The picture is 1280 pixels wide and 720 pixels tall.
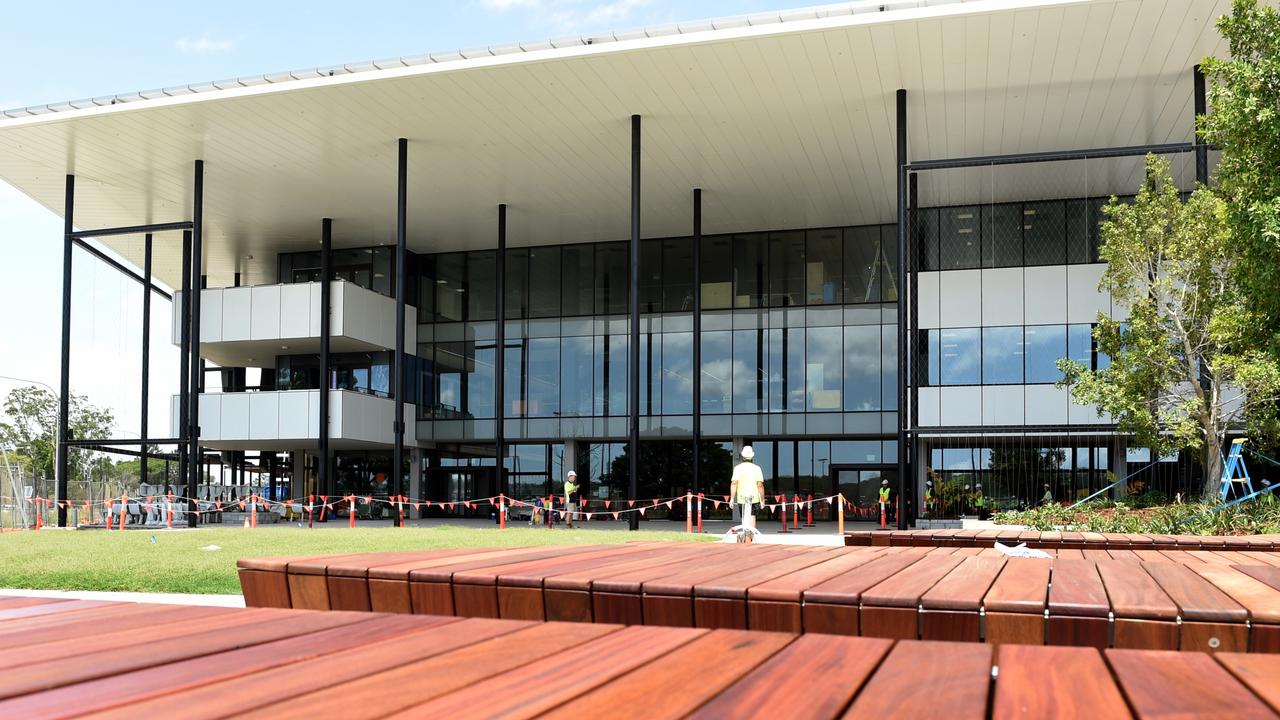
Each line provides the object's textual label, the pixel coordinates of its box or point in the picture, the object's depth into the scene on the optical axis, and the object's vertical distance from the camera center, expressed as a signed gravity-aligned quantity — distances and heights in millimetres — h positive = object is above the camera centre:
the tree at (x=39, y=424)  55062 -981
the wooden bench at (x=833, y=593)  2973 -631
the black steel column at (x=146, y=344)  33938 +2024
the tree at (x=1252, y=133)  13289 +3582
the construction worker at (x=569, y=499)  28750 -2498
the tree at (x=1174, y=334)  19188 +1353
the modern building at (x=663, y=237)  21266 +5185
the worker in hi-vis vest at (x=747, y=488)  16250 -1250
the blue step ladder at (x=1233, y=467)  19266 -1121
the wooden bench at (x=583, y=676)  1657 -475
